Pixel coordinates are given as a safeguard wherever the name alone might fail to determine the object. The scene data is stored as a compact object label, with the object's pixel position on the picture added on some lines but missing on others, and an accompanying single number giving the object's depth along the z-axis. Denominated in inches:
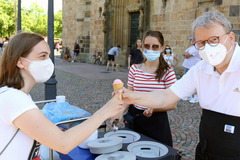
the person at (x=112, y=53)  577.6
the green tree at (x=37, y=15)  1908.3
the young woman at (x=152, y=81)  102.1
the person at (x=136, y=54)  353.3
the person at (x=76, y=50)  800.0
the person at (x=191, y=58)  283.3
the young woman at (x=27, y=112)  54.2
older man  65.6
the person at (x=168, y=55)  337.7
